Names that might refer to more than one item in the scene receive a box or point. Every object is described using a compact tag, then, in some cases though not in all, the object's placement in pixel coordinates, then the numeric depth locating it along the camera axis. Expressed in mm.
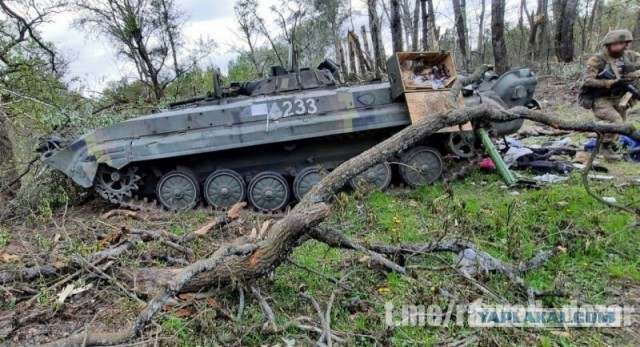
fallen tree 2959
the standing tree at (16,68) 7782
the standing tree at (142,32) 19906
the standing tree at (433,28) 16750
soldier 6602
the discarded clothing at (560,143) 8094
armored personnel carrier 6453
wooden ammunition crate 6578
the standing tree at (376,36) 16694
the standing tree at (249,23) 26094
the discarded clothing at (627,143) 7097
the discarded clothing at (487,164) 7199
